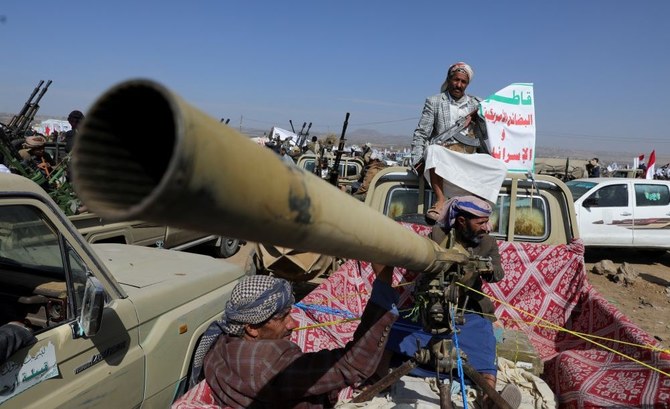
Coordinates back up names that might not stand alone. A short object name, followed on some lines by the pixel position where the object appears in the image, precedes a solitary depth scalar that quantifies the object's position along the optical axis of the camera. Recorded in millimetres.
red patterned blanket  3242
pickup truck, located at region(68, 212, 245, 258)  5141
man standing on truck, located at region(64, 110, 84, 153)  8467
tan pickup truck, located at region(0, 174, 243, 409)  2139
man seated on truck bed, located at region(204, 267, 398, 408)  1911
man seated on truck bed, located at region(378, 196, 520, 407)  3193
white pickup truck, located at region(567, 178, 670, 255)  10008
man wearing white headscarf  4512
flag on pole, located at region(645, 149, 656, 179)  15261
